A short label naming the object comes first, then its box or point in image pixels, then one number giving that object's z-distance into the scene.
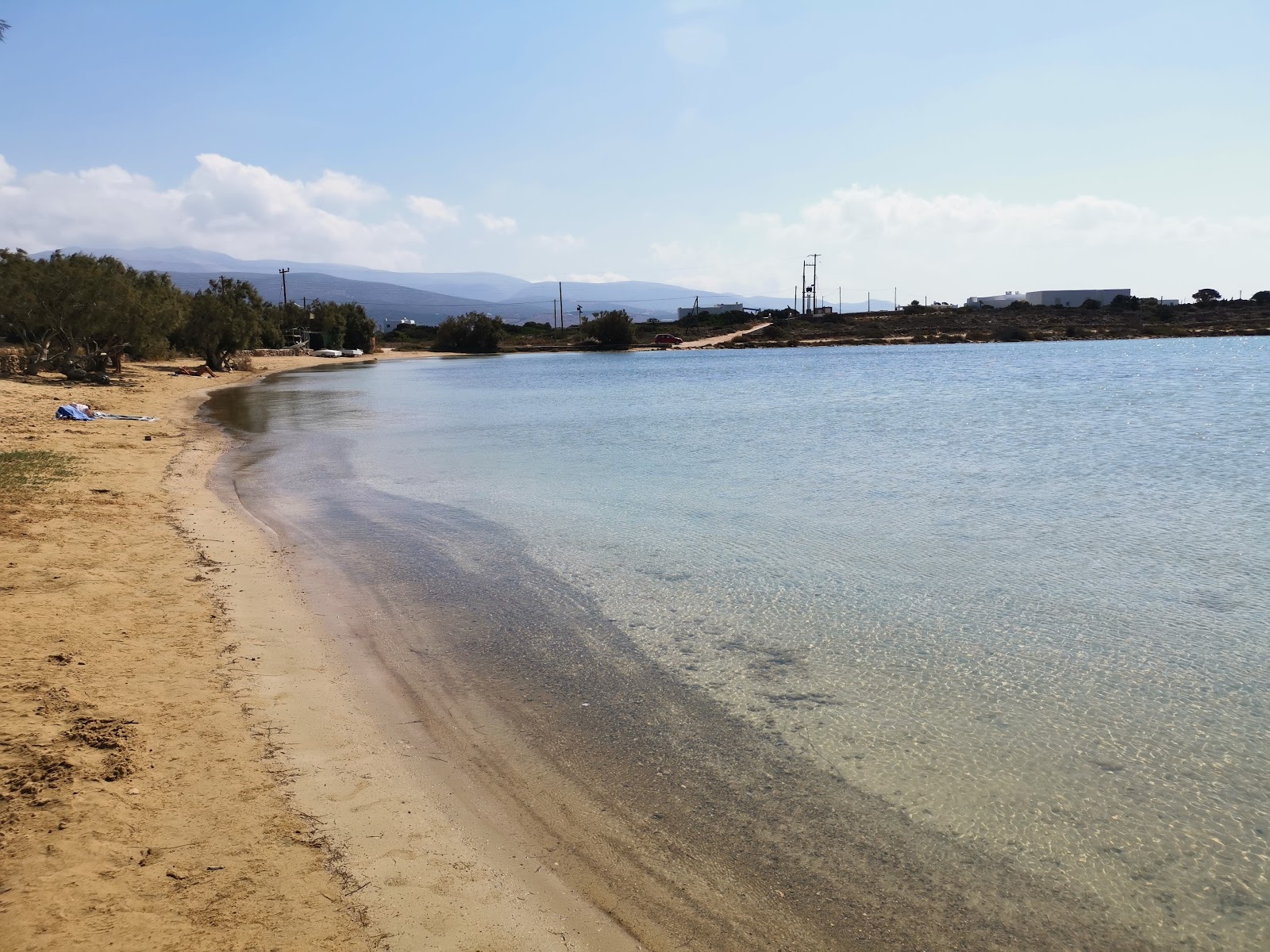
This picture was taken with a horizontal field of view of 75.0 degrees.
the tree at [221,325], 52.59
